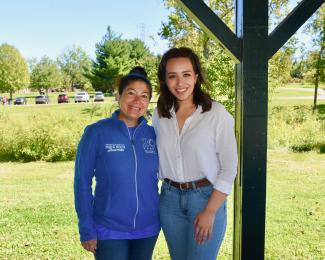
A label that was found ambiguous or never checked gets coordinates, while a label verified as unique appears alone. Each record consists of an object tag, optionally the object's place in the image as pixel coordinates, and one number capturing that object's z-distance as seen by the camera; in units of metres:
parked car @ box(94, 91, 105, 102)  38.01
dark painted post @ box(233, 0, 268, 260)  2.16
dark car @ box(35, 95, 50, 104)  39.50
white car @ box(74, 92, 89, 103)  38.87
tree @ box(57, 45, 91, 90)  51.86
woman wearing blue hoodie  2.05
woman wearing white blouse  2.07
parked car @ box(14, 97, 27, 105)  39.03
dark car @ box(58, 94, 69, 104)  39.31
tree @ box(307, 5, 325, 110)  16.64
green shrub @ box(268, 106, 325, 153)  11.30
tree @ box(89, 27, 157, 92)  41.38
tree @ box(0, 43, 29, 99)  44.88
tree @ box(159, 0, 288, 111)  9.43
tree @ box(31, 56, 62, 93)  53.26
